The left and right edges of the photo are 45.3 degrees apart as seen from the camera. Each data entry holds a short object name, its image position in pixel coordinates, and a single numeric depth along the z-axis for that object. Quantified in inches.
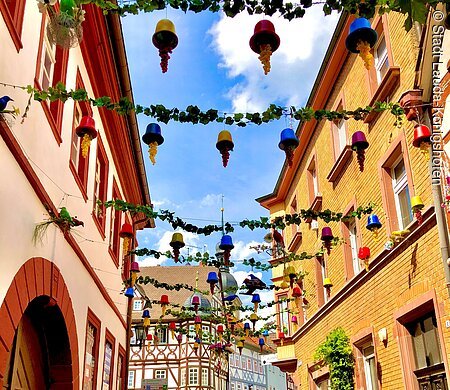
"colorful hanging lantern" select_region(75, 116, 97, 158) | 247.8
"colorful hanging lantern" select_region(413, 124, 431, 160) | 287.6
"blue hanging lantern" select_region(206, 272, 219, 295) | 526.3
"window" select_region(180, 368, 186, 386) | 1309.1
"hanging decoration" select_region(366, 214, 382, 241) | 381.1
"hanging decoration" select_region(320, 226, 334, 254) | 382.6
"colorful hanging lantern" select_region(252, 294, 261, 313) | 614.6
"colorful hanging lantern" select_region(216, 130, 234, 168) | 260.2
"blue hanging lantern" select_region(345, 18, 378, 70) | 200.1
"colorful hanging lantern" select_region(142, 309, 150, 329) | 615.8
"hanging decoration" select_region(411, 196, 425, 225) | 319.3
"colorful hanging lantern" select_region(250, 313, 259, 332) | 666.2
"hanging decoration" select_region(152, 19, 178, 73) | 198.5
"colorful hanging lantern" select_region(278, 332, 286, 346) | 745.3
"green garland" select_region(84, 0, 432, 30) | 158.6
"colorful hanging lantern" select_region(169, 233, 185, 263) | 379.2
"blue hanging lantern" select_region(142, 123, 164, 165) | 256.7
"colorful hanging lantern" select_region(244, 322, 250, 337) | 703.4
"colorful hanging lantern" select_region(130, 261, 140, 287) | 521.7
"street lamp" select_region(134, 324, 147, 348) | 674.8
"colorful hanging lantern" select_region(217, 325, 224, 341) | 722.4
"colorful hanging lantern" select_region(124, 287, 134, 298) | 516.1
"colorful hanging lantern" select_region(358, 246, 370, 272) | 413.4
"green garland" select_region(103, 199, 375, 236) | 319.0
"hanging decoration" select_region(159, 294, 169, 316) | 561.9
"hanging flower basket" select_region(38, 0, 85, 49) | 225.2
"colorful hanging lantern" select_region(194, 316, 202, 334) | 676.8
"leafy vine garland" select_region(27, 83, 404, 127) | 217.8
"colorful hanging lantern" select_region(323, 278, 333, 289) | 526.9
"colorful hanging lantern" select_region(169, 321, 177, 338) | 693.3
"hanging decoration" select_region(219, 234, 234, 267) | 370.5
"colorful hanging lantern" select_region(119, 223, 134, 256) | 386.6
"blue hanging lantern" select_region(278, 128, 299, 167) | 266.2
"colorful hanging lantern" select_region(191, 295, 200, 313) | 627.2
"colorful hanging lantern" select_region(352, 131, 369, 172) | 292.8
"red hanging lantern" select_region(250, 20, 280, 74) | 195.8
